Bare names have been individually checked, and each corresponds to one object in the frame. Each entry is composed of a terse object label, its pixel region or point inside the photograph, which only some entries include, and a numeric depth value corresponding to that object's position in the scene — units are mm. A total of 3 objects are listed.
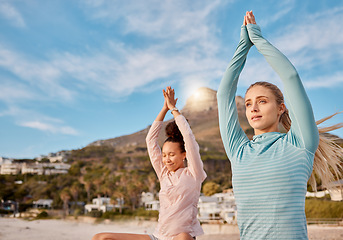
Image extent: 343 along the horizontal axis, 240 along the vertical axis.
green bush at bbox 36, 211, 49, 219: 36875
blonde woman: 1722
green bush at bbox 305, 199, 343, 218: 19844
